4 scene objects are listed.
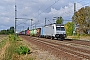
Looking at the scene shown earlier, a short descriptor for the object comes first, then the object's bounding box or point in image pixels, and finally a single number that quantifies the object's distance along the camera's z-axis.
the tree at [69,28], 71.46
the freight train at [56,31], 40.45
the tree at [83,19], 69.39
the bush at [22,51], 16.74
